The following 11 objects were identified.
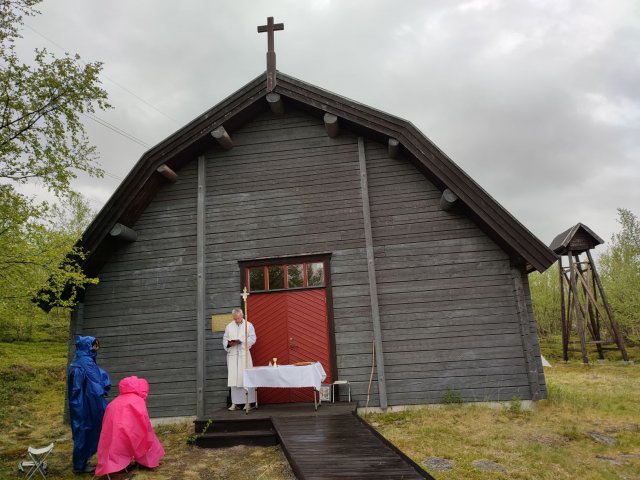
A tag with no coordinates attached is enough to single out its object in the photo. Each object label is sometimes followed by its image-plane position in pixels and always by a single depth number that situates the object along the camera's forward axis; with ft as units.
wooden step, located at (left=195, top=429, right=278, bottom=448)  20.98
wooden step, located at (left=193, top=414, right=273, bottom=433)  22.38
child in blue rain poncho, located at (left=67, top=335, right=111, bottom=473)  19.62
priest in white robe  26.11
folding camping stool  18.63
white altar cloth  23.17
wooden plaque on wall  28.68
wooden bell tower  53.29
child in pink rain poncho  17.87
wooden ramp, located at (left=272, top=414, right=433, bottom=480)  14.28
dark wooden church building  26.58
